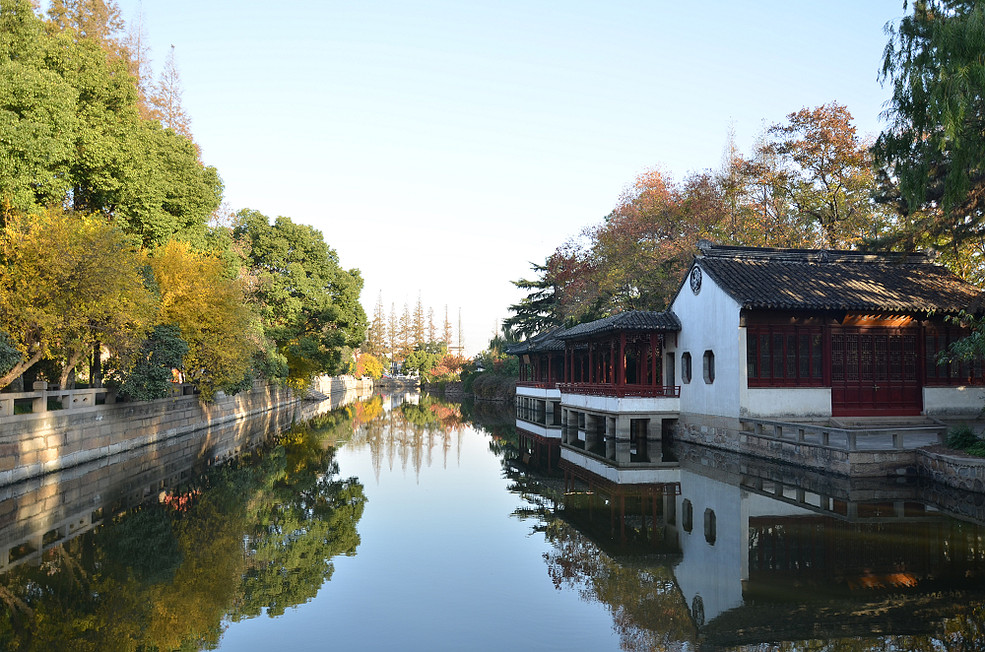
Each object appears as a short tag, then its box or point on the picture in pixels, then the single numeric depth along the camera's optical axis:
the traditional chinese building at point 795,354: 19.64
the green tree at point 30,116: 16.14
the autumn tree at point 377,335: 107.94
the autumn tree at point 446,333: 114.69
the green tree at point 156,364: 19.45
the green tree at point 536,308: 51.91
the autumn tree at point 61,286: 15.48
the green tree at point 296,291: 40.31
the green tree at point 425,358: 92.62
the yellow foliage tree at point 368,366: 97.25
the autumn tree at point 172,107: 37.72
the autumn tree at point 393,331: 111.31
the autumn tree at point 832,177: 29.53
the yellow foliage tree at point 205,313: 23.22
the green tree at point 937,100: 12.13
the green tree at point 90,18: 25.70
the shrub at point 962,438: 14.52
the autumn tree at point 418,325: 110.81
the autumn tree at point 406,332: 111.31
